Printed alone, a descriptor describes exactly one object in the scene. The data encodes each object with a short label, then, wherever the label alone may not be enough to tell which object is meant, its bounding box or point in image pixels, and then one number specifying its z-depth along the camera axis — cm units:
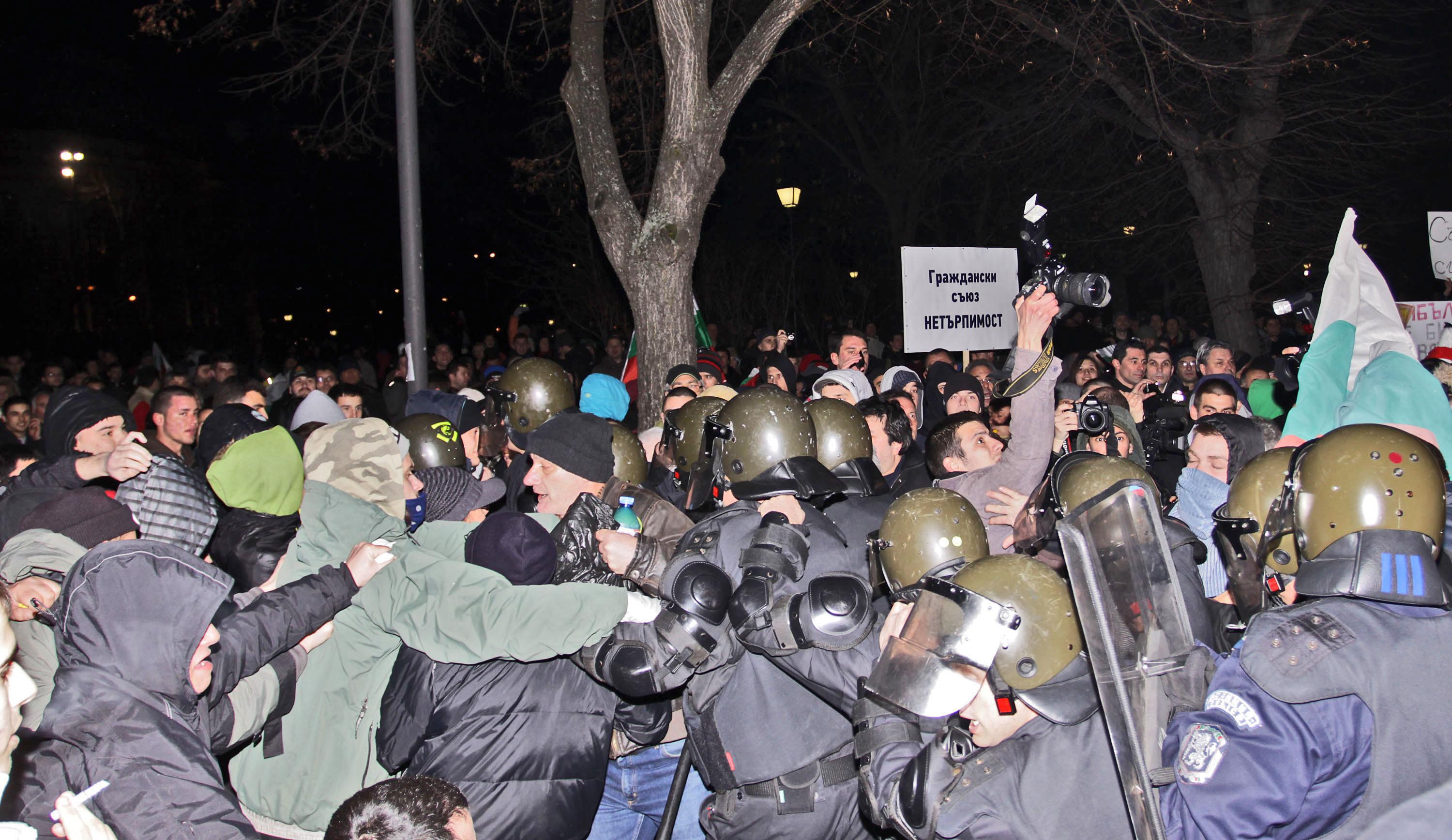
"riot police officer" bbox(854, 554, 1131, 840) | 224
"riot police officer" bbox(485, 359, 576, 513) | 604
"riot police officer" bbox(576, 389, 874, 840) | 288
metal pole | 801
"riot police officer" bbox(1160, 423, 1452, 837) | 203
